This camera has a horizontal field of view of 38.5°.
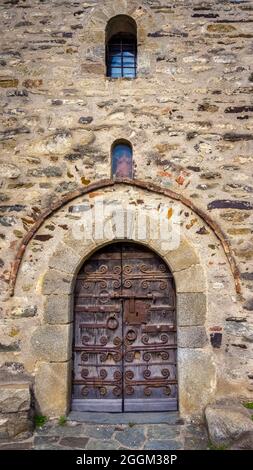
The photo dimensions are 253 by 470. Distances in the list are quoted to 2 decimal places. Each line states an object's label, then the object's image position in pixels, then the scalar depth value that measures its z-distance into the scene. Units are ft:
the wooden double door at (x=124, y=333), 11.50
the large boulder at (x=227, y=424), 9.11
